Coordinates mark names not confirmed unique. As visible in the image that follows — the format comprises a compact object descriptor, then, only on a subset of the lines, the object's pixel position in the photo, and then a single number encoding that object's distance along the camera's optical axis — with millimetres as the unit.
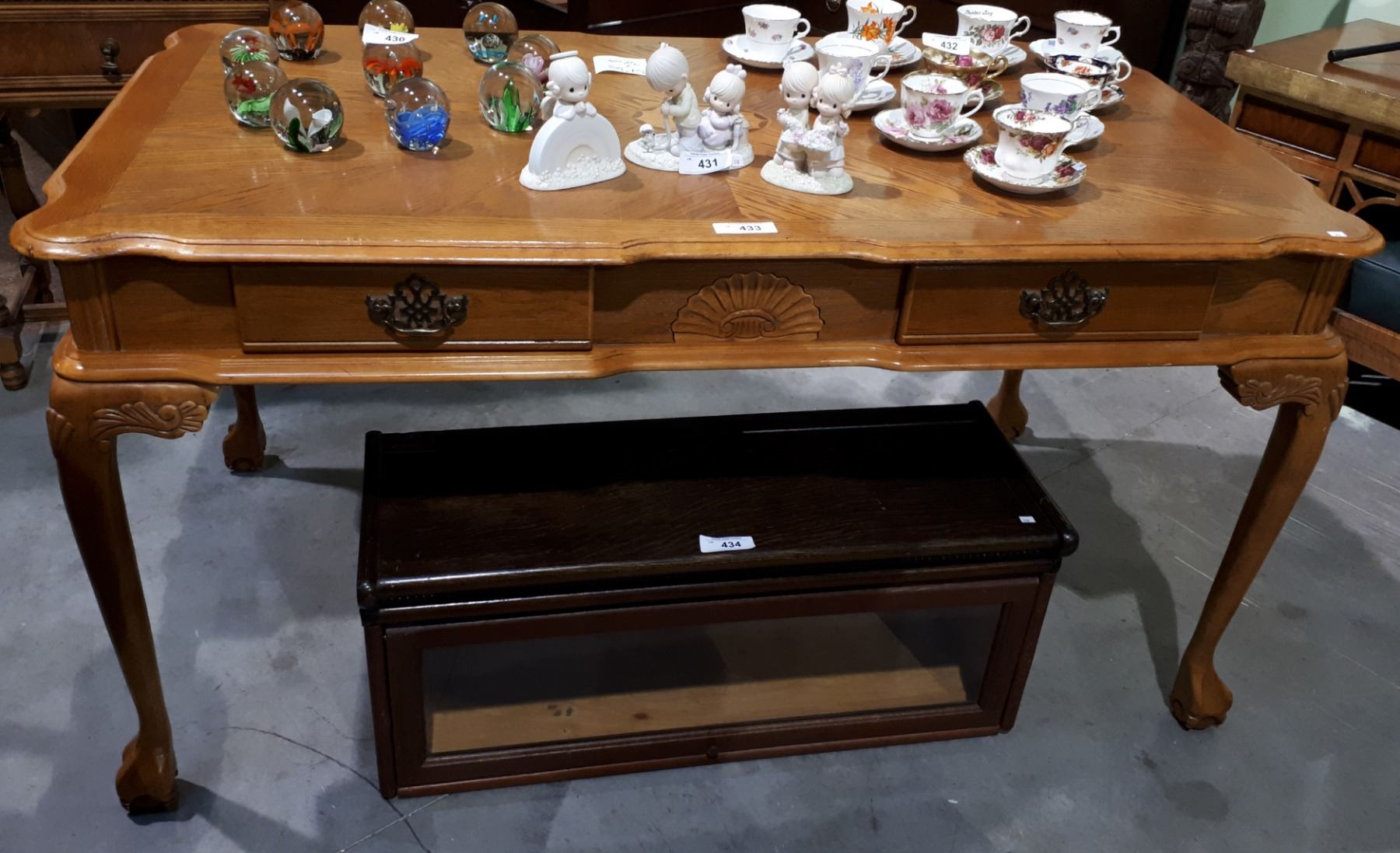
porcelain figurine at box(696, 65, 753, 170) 1358
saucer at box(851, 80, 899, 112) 1619
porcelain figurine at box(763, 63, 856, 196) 1347
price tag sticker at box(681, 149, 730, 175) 1401
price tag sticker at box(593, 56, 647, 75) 1753
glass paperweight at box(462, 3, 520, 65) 1752
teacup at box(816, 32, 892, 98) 1532
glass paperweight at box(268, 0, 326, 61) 1692
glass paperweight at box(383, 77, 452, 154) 1396
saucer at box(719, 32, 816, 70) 1785
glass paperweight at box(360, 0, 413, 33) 1742
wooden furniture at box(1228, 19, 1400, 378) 2207
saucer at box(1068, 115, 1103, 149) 1583
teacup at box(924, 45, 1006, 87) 1654
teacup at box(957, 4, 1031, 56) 1727
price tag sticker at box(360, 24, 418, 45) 1655
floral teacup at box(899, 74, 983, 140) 1492
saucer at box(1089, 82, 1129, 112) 1741
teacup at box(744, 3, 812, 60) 1780
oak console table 1200
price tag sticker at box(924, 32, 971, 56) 1680
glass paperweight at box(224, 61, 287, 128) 1424
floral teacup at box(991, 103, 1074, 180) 1376
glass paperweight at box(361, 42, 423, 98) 1570
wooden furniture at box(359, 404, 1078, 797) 1429
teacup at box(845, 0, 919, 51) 1747
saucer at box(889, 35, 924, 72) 1795
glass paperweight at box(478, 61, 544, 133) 1458
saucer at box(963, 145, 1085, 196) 1397
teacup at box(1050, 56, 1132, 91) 1741
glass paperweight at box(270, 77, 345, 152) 1367
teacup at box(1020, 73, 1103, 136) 1515
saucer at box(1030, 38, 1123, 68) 1796
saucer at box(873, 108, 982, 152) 1506
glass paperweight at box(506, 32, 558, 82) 1600
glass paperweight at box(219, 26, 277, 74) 1532
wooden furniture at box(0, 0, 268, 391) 2145
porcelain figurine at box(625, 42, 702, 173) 1382
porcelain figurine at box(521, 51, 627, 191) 1313
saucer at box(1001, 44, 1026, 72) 1834
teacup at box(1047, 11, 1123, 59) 1769
